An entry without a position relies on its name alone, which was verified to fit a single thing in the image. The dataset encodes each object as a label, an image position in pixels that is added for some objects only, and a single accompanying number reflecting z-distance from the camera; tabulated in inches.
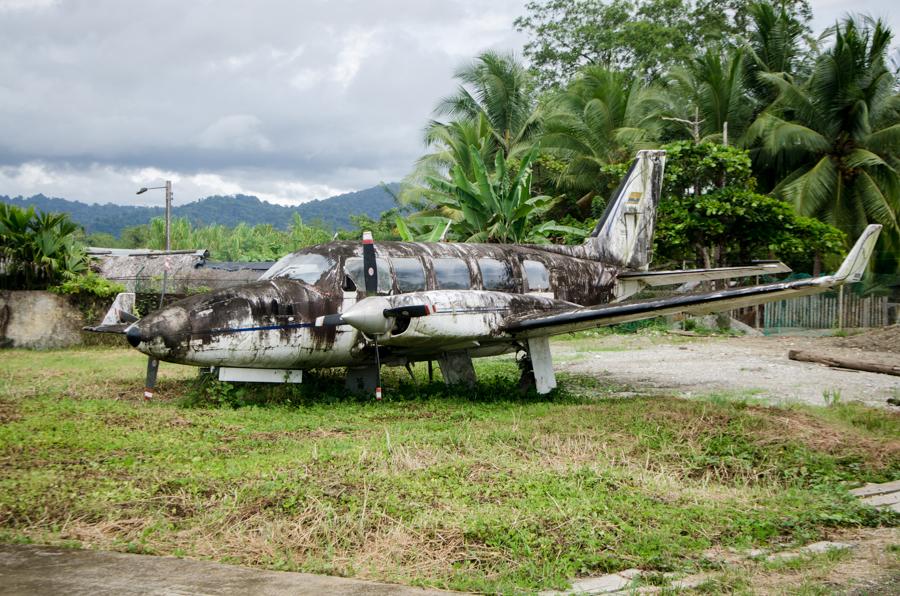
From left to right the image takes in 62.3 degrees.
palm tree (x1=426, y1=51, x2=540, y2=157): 1432.1
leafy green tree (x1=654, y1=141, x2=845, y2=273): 957.8
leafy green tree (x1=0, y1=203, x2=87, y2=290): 824.9
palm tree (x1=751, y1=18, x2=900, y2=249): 1077.8
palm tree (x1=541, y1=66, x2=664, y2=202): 1242.6
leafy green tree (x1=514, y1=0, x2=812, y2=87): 1589.6
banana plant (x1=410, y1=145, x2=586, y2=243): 863.1
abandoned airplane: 420.2
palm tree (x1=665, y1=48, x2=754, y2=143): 1134.4
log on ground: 567.2
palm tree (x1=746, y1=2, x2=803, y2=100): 1216.2
